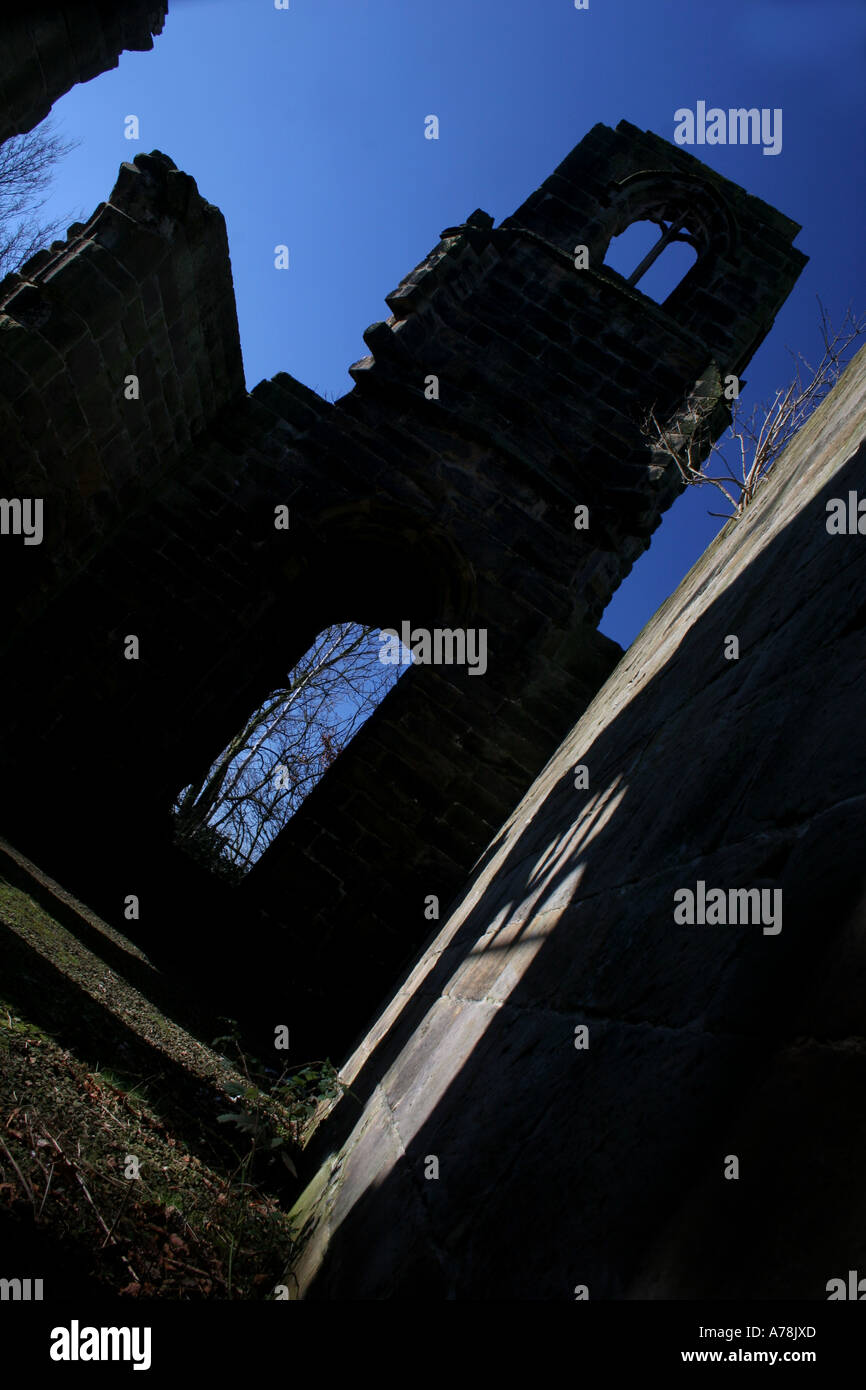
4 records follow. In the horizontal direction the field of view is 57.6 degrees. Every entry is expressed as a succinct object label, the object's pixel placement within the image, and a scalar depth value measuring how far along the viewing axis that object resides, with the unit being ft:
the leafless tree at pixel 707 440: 19.49
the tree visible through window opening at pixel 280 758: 54.24
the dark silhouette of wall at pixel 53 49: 11.82
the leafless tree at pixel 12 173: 52.26
